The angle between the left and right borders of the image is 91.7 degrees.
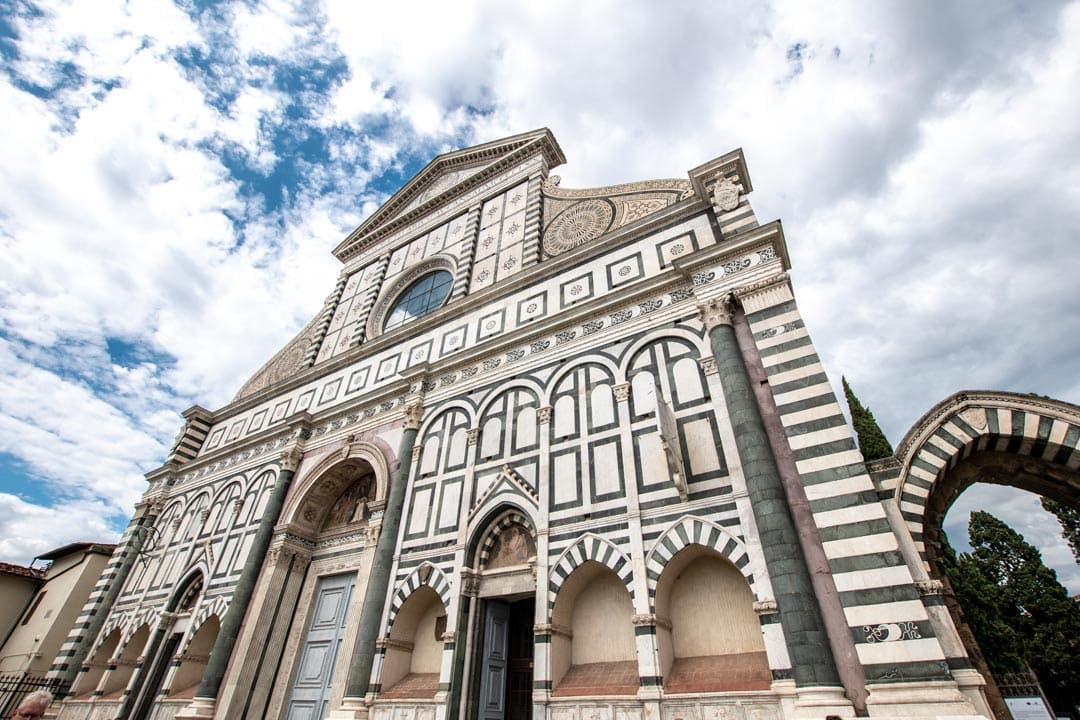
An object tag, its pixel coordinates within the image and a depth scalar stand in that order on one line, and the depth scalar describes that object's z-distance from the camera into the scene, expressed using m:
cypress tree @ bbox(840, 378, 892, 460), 17.34
